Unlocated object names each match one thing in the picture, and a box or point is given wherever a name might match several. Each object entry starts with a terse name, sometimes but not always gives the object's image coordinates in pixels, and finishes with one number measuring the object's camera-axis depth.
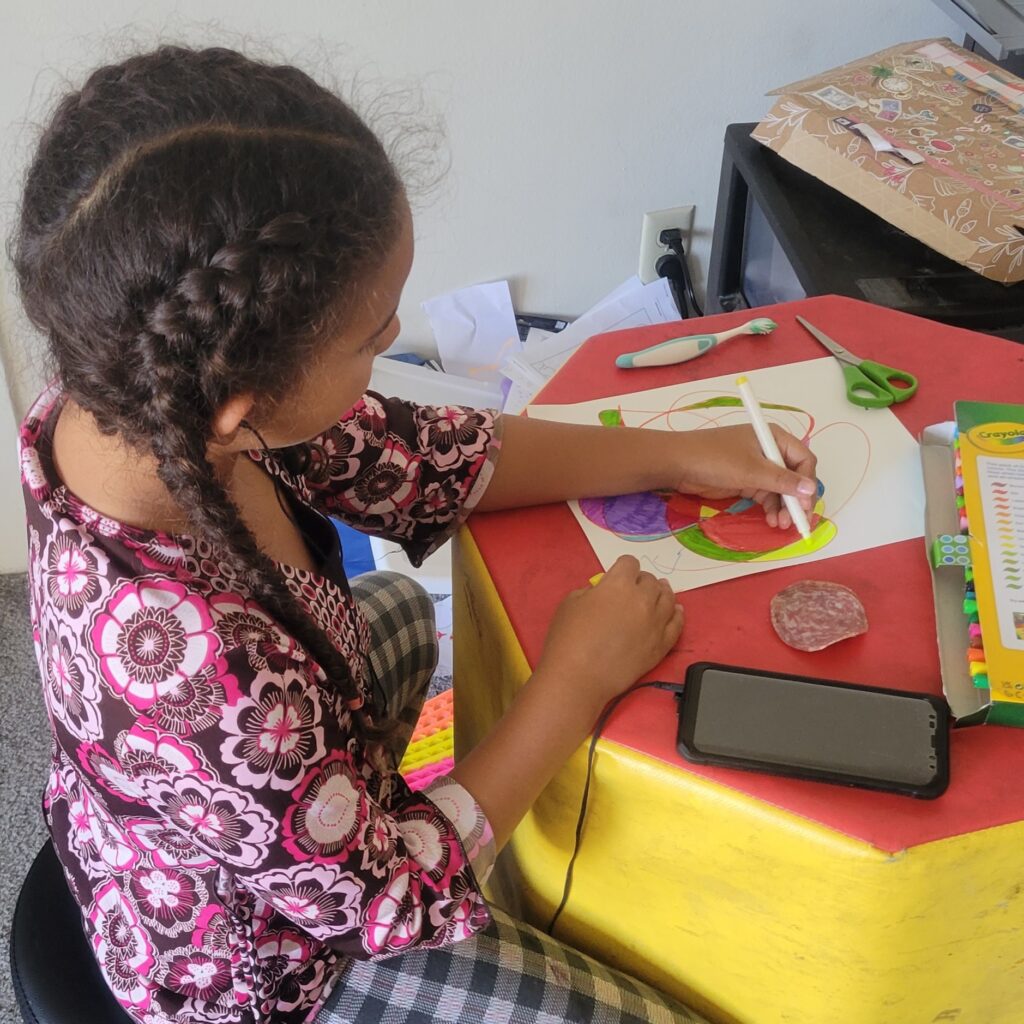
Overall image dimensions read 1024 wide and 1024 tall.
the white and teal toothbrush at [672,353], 0.84
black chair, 0.64
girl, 0.50
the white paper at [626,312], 1.50
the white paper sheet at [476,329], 1.50
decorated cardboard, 0.92
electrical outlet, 1.48
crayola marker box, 0.57
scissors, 0.78
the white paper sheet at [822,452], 0.69
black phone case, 0.54
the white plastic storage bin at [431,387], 1.42
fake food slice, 0.62
